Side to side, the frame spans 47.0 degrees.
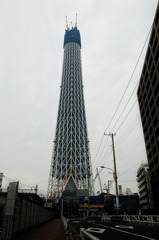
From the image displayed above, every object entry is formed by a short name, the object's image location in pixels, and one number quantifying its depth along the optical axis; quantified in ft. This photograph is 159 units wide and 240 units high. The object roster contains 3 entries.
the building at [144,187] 300.75
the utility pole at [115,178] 96.84
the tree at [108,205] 237.66
